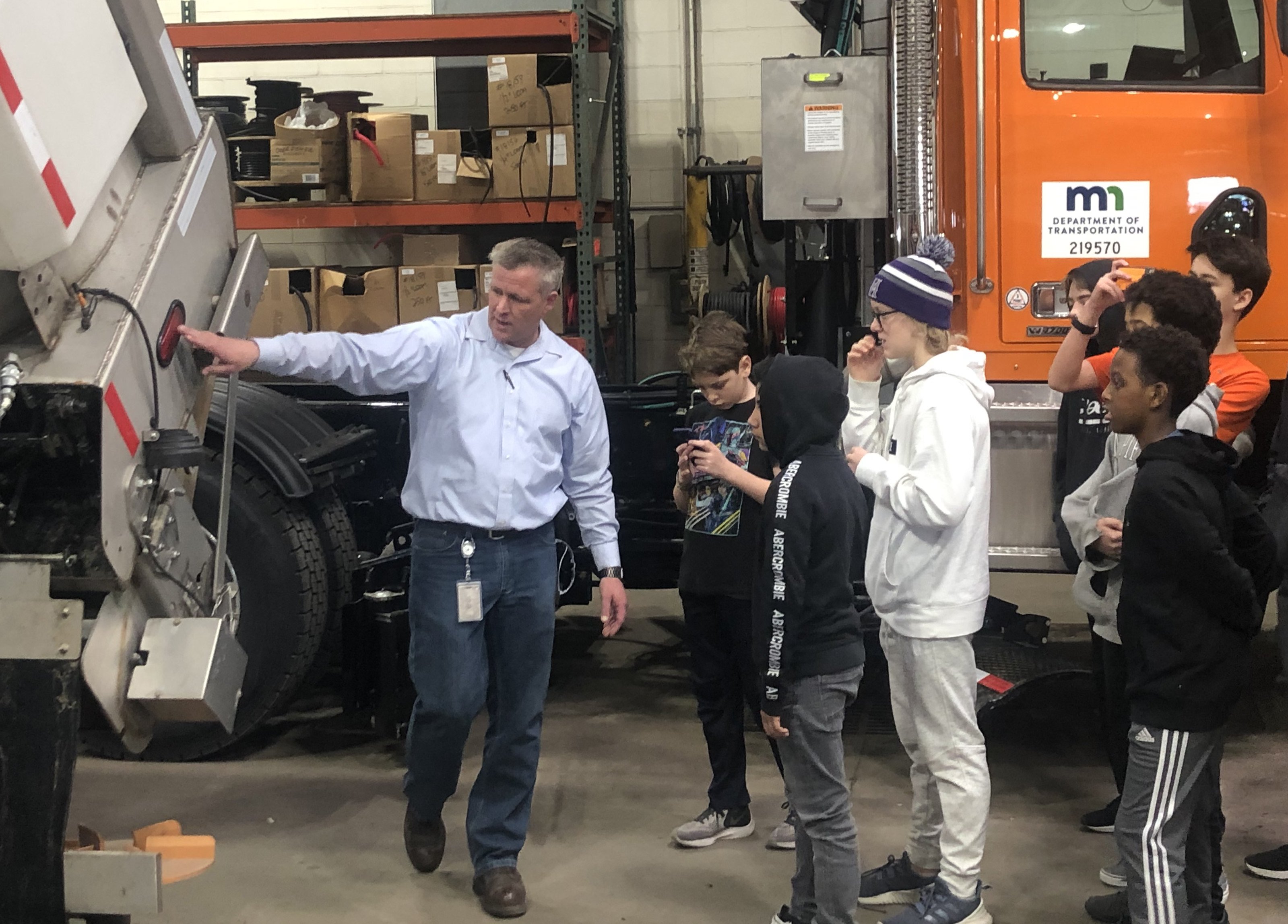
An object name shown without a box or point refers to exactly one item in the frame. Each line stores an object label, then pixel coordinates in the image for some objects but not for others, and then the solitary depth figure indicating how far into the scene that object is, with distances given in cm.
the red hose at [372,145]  473
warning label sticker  379
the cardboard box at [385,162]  475
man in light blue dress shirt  296
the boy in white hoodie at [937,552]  267
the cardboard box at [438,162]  475
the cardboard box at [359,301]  467
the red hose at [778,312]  465
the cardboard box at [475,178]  472
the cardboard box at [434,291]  465
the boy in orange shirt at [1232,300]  305
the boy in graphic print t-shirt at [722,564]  318
